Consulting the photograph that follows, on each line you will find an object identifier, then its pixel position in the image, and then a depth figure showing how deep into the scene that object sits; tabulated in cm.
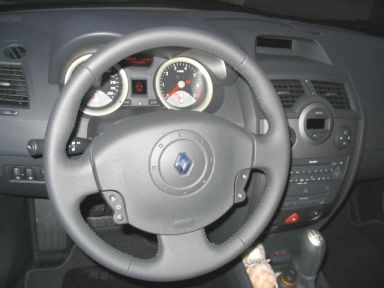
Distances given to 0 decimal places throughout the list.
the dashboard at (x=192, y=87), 134
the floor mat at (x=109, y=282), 199
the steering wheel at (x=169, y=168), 98
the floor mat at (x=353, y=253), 218
